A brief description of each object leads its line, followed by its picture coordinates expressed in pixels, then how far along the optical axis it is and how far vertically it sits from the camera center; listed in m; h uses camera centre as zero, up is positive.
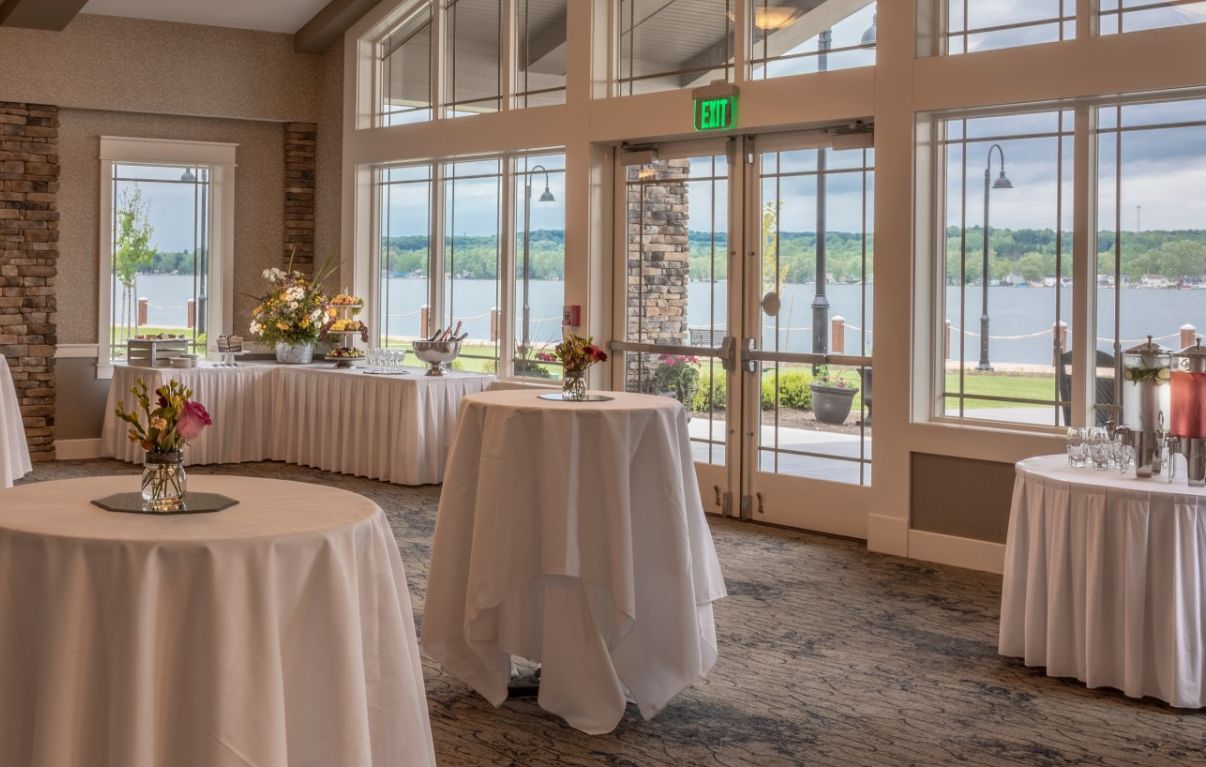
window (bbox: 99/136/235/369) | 9.92 +1.00
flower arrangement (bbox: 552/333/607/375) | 4.59 +0.04
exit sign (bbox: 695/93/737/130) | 7.33 +1.52
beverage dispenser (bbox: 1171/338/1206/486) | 4.29 -0.14
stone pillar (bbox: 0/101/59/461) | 9.34 +0.80
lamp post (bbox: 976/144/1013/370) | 6.30 +0.40
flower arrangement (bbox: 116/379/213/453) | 2.84 -0.15
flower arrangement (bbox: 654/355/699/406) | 7.86 -0.07
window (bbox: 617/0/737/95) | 7.63 +2.06
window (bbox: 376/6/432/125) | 9.86 +2.37
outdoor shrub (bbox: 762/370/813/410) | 7.27 -0.15
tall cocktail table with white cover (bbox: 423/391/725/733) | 3.90 -0.61
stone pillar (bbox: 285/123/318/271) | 10.63 +1.48
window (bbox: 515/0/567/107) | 8.62 +2.22
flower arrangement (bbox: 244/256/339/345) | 9.56 +0.37
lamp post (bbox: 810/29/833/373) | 7.15 +0.48
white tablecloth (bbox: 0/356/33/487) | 6.55 -0.46
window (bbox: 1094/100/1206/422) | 5.62 +0.66
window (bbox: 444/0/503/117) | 9.22 +2.36
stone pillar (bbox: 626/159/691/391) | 7.92 +0.68
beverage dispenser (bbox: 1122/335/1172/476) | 4.45 -0.12
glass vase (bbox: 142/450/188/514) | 2.80 -0.28
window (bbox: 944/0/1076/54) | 6.00 +1.74
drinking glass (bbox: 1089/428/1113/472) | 4.62 -0.31
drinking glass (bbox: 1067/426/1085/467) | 4.71 -0.30
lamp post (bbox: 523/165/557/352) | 8.91 +0.89
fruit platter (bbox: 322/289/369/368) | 9.55 +0.28
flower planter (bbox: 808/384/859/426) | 7.07 -0.21
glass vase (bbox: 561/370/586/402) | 4.47 -0.09
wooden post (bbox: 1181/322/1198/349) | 5.60 +0.16
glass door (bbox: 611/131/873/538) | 7.04 +0.33
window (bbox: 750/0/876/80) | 6.91 +1.91
